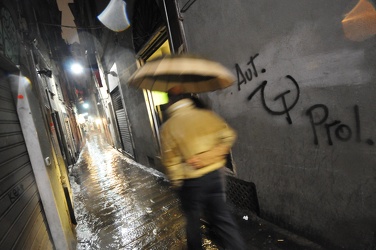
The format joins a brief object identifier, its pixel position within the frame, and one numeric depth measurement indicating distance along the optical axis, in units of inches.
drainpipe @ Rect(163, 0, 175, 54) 201.9
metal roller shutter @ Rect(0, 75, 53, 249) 90.1
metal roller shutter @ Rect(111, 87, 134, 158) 449.0
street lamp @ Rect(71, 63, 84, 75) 530.4
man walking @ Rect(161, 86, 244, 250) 87.3
